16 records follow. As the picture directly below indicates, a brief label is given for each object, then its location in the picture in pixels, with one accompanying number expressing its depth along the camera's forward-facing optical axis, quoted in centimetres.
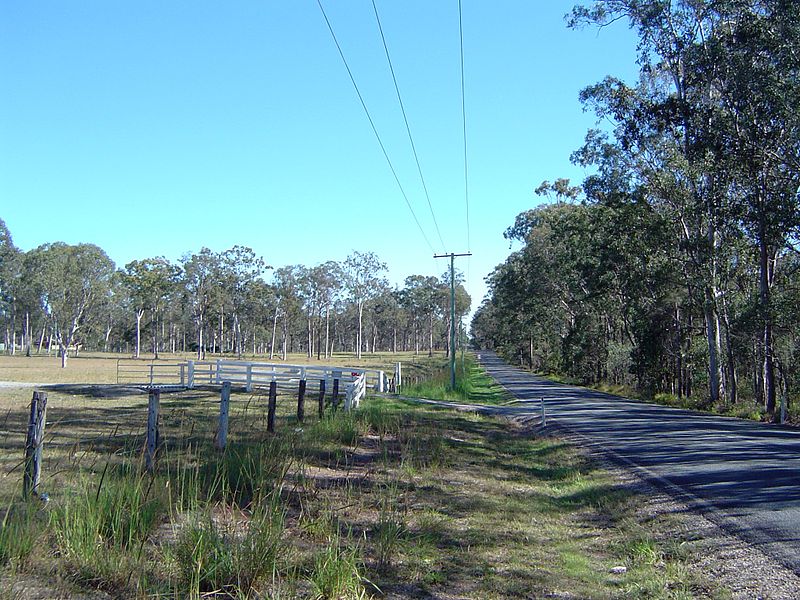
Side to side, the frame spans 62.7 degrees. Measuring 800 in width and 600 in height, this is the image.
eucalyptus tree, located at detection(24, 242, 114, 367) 6969
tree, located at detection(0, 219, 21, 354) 8250
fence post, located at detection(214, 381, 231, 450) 946
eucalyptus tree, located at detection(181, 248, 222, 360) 8438
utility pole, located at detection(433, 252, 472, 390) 3287
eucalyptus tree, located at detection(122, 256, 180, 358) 8025
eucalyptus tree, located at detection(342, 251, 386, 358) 9675
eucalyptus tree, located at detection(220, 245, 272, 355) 8588
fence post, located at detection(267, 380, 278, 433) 1151
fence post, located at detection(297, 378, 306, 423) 1428
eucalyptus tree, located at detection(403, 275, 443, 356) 11675
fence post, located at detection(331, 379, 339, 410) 1656
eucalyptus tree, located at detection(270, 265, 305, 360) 9174
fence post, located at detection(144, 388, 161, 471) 712
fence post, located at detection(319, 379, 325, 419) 1479
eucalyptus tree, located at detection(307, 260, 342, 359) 9450
